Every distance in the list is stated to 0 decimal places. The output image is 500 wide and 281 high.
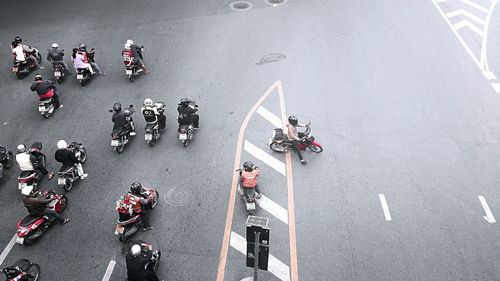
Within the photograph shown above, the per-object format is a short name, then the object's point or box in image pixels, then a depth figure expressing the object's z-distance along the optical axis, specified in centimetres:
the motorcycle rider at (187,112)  1504
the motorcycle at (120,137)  1482
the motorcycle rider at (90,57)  1822
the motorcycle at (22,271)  1033
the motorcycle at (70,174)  1342
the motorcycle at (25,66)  1911
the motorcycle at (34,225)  1169
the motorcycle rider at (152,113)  1509
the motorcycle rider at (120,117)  1494
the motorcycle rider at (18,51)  1884
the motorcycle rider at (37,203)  1172
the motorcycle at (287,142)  1478
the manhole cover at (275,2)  2561
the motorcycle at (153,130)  1523
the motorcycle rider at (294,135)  1456
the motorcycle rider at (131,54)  1831
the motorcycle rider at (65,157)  1334
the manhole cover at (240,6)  2512
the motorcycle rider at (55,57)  1841
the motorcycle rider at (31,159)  1320
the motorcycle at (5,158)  1409
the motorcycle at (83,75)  1839
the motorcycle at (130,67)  1844
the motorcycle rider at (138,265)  1007
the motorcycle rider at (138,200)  1173
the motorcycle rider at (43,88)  1643
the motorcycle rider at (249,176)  1262
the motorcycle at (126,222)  1173
